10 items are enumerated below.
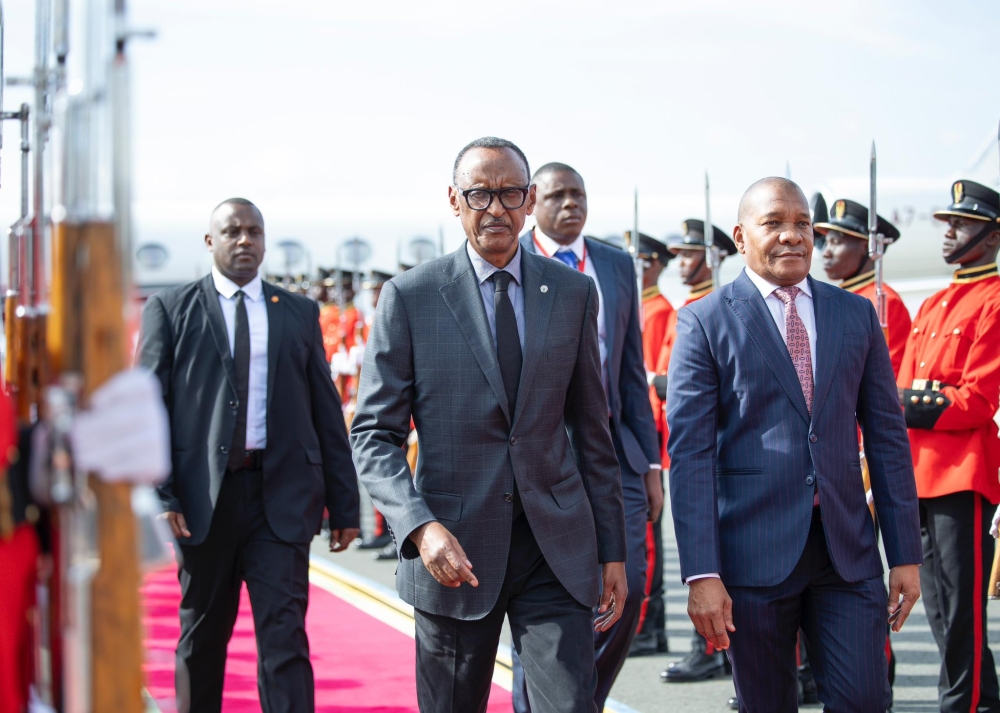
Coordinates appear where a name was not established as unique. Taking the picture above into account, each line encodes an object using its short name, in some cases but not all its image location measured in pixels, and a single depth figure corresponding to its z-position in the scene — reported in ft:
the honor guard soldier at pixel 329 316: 49.75
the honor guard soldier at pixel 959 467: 16.53
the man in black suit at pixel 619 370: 16.15
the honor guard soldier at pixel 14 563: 6.44
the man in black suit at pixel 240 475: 14.83
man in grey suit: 11.56
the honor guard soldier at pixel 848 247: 20.65
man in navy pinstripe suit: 11.69
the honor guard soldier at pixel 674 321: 19.44
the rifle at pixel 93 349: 5.69
